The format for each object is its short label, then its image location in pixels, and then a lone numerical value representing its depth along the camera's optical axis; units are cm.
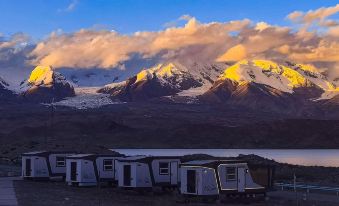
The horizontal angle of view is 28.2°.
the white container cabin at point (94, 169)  5025
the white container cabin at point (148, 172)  4456
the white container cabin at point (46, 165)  5728
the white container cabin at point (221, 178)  3847
